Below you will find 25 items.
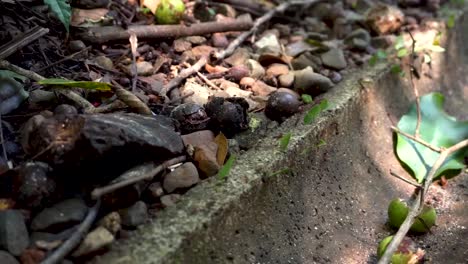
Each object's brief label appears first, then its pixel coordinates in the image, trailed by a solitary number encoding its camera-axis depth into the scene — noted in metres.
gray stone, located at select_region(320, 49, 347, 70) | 0.54
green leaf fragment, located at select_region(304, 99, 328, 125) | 0.43
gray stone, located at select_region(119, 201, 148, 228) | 0.34
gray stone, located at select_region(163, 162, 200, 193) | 0.36
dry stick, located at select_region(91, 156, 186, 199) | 0.33
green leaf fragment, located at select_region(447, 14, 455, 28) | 0.68
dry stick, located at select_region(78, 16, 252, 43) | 0.48
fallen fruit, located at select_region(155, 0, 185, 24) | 0.52
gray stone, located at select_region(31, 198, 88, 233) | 0.33
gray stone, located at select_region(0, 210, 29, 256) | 0.32
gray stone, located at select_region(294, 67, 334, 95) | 0.50
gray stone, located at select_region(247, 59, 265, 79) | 0.50
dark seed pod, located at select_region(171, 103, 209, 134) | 0.41
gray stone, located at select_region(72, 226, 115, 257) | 0.31
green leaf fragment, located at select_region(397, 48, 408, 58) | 0.57
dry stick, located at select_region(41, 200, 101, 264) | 0.31
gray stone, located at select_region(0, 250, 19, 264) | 0.31
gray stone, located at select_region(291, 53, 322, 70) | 0.53
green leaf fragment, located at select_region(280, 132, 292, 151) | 0.40
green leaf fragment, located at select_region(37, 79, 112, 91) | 0.39
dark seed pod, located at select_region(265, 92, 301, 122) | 0.45
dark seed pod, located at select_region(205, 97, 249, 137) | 0.41
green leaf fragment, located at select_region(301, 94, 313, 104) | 0.48
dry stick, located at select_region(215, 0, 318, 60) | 0.52
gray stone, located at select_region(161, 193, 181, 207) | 0.35
